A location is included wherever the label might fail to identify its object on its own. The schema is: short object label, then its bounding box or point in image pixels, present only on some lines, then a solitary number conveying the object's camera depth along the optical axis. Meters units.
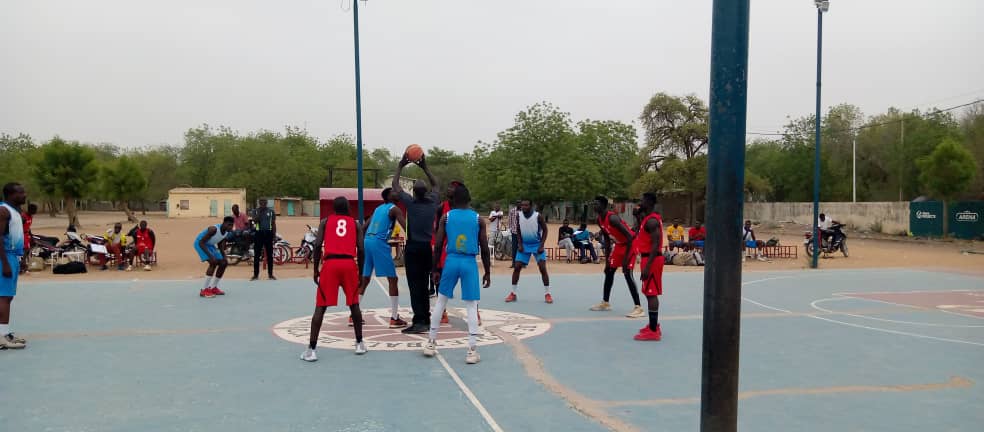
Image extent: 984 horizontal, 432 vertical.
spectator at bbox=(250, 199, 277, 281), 15.04
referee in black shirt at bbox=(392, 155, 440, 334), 8.74
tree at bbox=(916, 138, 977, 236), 31.03
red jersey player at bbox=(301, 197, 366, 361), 7.41
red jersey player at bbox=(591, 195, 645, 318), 10.11
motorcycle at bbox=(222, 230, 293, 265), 19.08
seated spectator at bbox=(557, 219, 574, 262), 21.05
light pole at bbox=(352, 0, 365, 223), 16.55
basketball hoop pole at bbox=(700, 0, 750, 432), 2.62
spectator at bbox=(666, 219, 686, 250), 21.08
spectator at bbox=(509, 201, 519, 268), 18.80
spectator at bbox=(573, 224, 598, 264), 20.67
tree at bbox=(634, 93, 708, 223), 44.81
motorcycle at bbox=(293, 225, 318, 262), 19.20
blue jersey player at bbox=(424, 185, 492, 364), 7.46
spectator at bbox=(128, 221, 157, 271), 18.31
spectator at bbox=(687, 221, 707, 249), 20.77
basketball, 9.43
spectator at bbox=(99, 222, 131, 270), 18.06
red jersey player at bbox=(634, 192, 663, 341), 8.83
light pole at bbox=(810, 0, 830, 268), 18.39
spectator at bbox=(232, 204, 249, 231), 19.50
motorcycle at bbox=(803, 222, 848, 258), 23.02
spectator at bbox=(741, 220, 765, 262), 21.83
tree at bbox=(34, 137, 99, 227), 42.06
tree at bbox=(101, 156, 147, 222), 53.72
